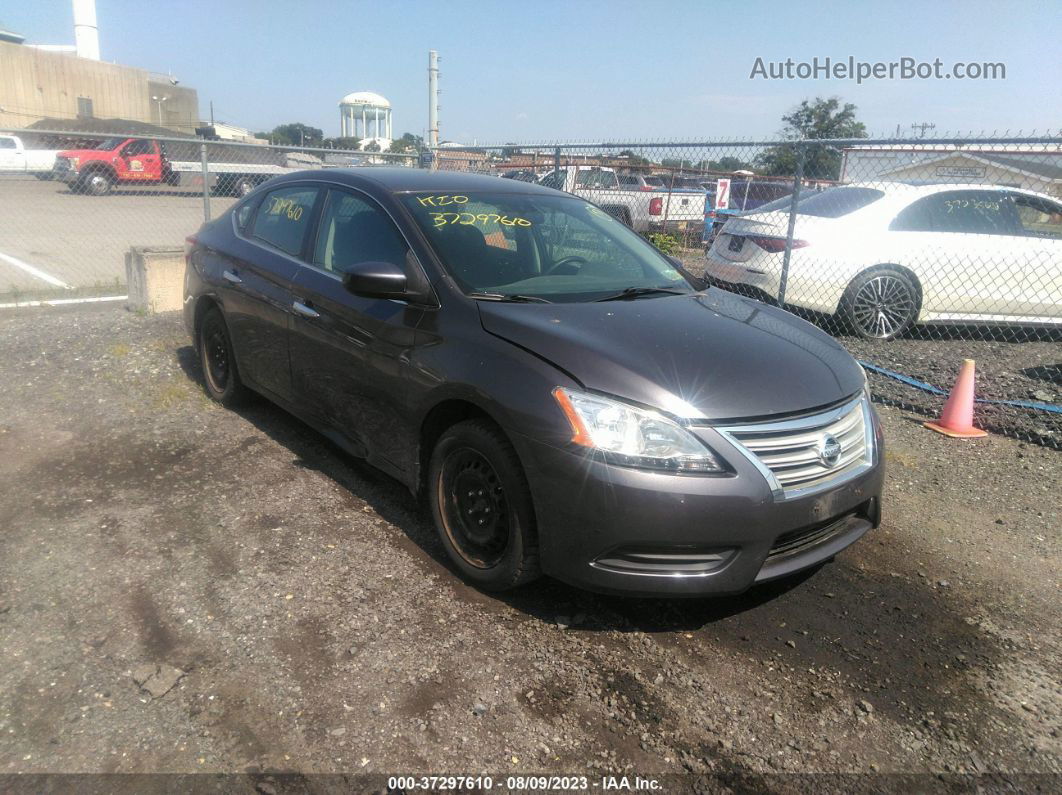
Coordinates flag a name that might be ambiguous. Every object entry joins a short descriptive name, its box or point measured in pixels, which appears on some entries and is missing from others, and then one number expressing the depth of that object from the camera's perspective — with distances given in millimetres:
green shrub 13612
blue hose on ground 5750
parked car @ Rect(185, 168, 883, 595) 2754
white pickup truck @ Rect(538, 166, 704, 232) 11836
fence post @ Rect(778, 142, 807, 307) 6684
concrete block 7879
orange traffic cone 5414
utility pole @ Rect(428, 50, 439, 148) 16297
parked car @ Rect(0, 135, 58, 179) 18272
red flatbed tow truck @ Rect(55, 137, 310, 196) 15266
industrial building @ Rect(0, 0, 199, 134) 50125
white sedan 7496
